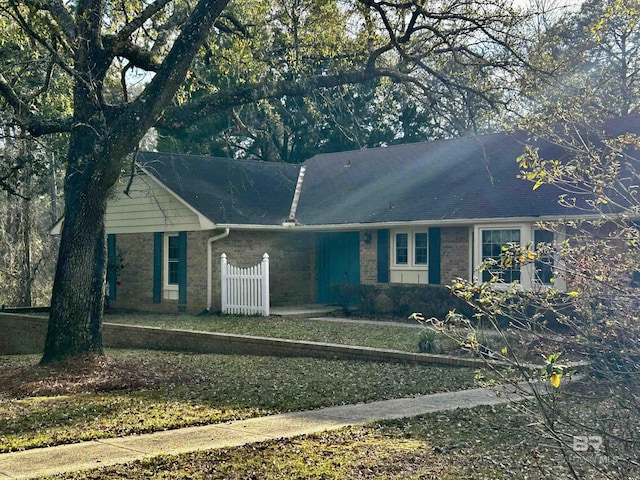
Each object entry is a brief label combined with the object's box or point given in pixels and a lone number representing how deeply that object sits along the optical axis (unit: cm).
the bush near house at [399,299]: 1938
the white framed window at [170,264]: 2362
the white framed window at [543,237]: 1794
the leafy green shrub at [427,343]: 1355
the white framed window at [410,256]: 2126
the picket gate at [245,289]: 2042
